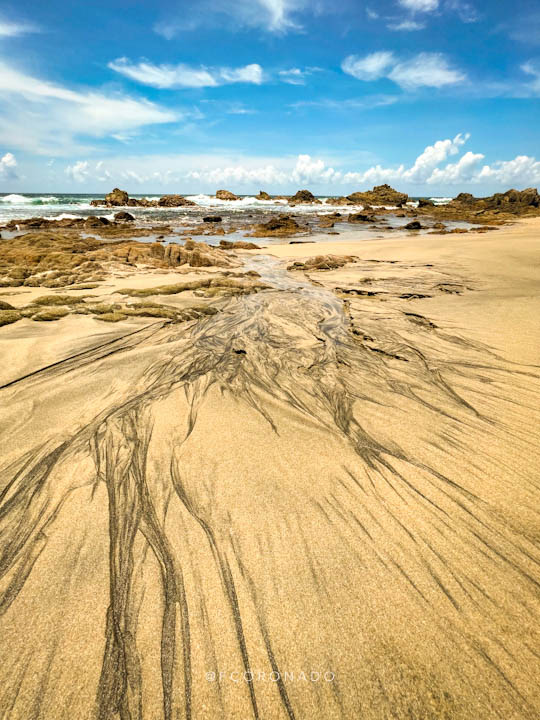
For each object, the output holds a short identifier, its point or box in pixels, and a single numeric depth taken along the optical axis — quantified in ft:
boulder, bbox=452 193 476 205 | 178.07
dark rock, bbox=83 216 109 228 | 80.94
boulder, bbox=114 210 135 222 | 97.81
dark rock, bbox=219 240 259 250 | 48.05
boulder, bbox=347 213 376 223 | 101.24
